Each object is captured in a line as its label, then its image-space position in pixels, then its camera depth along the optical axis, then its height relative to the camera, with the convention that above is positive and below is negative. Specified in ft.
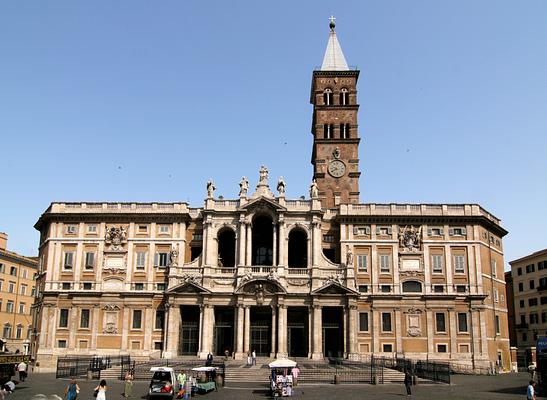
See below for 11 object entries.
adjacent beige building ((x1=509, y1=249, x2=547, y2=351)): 262.06 +17.32
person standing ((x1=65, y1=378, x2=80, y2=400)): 82.23 -8.52
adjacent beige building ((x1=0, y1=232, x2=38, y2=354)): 254.06 +14.14
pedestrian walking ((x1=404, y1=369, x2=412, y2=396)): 112.78 -9.52
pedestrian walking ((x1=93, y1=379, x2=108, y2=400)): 72.90 -7.68
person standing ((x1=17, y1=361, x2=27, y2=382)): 130.62 -9.35
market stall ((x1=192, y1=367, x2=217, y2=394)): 114.73 -10.09
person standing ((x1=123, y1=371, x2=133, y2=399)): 105.50 -10.12
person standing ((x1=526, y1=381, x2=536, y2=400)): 87.72 -8.42
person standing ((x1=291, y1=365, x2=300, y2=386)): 131.44 -9.50
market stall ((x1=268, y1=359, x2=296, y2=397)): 109.17 -9.72
